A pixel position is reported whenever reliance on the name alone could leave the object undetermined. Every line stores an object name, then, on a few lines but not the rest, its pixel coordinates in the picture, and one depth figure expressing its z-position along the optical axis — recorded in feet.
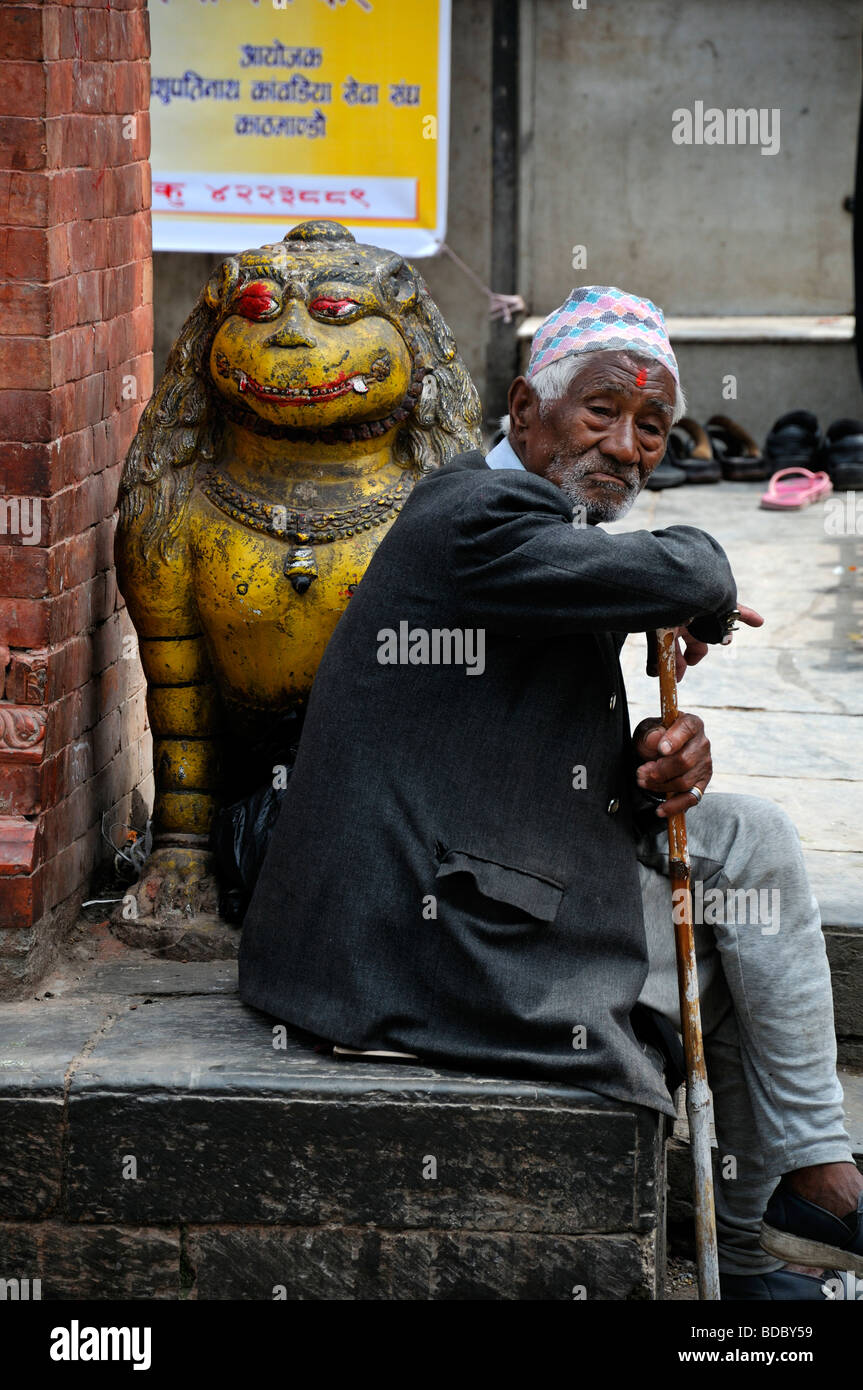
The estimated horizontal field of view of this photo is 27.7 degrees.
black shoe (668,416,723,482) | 27.86
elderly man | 9.23
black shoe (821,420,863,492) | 27.27
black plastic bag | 11.48
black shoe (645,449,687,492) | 27.30
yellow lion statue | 10.98
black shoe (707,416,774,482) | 28.22
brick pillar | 10.34
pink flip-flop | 26.35
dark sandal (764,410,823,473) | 27.99
